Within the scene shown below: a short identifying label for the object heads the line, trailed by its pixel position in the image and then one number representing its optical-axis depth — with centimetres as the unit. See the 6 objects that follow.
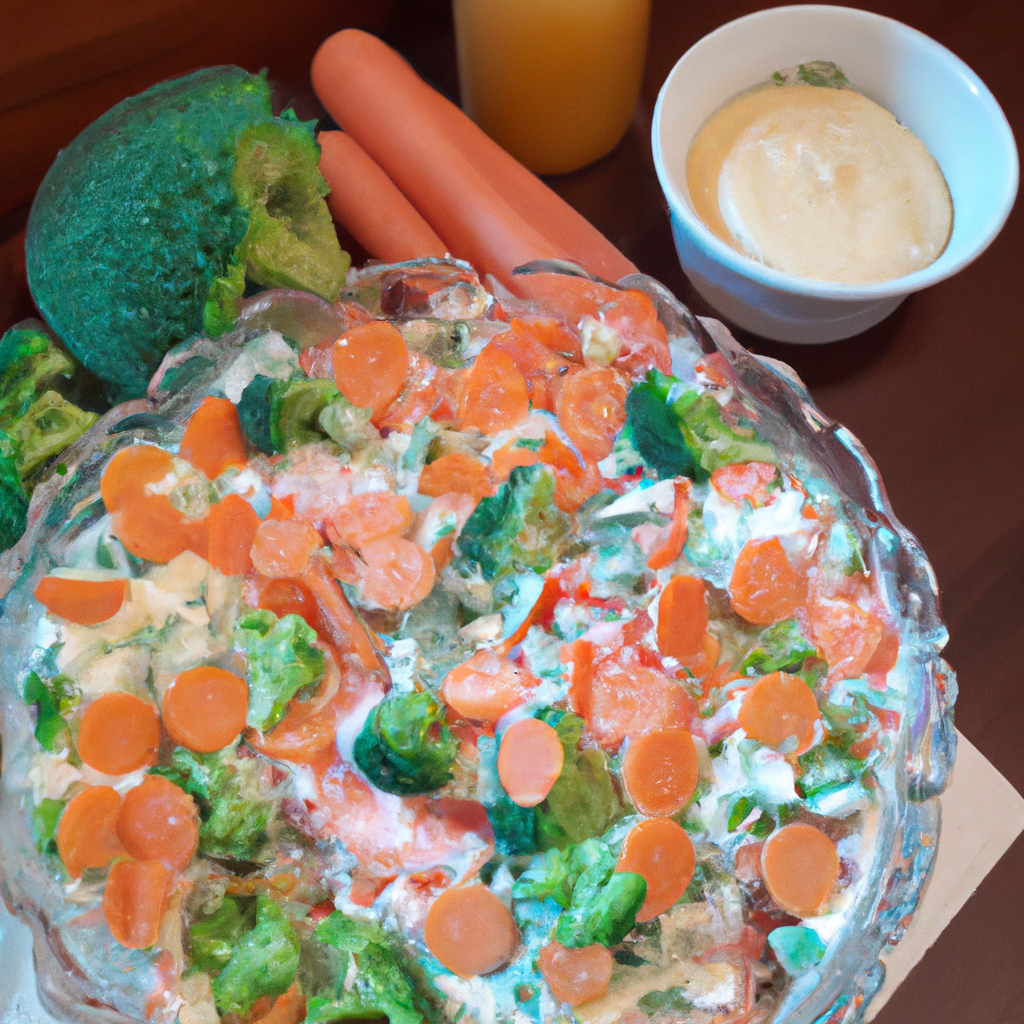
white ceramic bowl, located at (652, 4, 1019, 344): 67
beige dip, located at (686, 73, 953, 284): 69
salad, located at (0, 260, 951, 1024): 49
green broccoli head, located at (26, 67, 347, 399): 64
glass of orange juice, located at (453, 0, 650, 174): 73
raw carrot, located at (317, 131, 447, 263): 79
